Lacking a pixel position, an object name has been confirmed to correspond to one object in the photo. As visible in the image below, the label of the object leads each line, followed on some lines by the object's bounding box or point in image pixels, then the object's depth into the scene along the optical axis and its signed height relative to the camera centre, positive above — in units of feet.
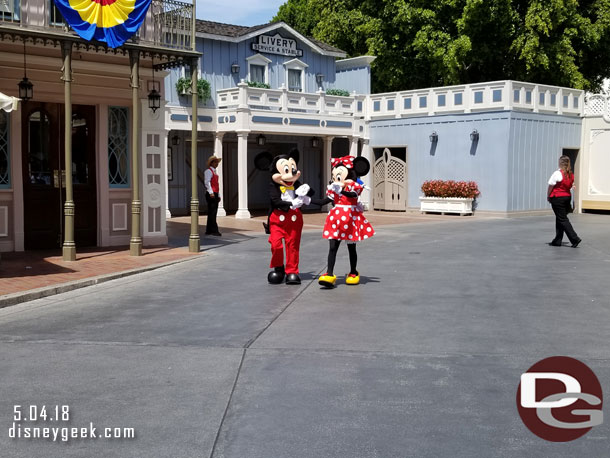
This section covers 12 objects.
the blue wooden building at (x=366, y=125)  79.54 +6.62
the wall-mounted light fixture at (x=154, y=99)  46.70 +5.18
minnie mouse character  33.17 -1.31
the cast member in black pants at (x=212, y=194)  56.19 -0.84
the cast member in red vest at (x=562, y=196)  49.85 -0.69
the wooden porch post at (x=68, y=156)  39.60 +1.38
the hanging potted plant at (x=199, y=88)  77.97 +9.95
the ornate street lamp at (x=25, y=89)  40.96 +5.01
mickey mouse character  33.55 -1.21
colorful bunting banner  39.73 +8.91
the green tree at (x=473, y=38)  97.25 +20.11
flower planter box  83.76 -2.26
